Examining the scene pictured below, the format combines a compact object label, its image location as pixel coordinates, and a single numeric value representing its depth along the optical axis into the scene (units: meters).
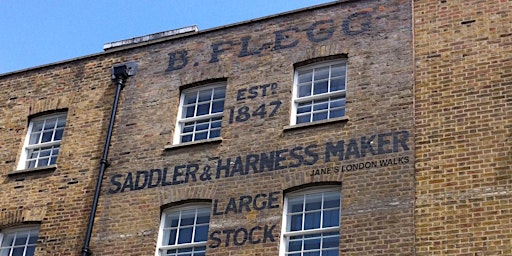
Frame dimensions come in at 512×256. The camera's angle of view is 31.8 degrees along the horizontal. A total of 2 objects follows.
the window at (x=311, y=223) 16.88
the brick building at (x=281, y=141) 16.52
